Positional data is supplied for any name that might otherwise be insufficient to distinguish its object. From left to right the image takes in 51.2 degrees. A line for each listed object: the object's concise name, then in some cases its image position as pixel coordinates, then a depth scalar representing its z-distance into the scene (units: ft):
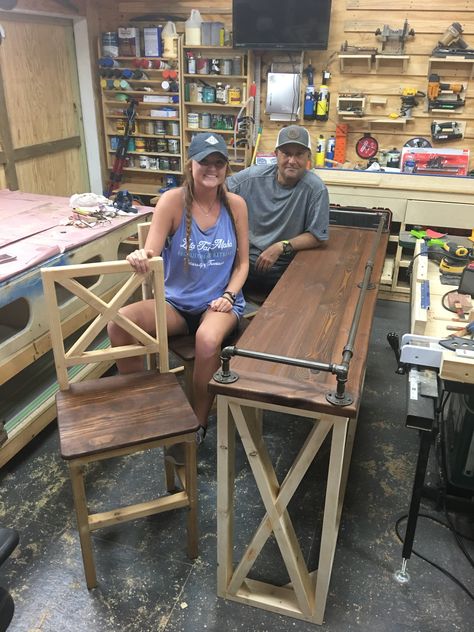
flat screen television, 12.52
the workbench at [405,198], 11.65
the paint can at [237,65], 13.91
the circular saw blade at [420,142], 13.28
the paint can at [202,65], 14.03
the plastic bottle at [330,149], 13.88
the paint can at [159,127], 15.26
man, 7.79
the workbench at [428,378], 4.54
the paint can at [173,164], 15.74
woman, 6.52
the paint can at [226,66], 13.93
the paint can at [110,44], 14.71
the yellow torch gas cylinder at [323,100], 13.41
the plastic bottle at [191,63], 14.07
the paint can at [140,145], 15.69
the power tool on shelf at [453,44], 12.05
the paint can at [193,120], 14.74
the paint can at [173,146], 15.35
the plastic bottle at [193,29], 13.69
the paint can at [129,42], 14.44
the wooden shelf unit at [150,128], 14.74
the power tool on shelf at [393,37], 12.49
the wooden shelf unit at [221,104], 13.88
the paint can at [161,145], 15.47
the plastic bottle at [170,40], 13.98
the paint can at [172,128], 15.17
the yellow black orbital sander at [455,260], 6.98
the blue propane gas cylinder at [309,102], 13.56
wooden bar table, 4.26
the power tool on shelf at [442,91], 12.62
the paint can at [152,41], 14.14
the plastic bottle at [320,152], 13.99
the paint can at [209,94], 14.30
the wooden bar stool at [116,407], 4.97
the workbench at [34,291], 6.75
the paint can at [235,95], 14.14
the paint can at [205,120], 14.76
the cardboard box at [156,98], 14.69
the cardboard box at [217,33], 13.56
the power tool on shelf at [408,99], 12.91
